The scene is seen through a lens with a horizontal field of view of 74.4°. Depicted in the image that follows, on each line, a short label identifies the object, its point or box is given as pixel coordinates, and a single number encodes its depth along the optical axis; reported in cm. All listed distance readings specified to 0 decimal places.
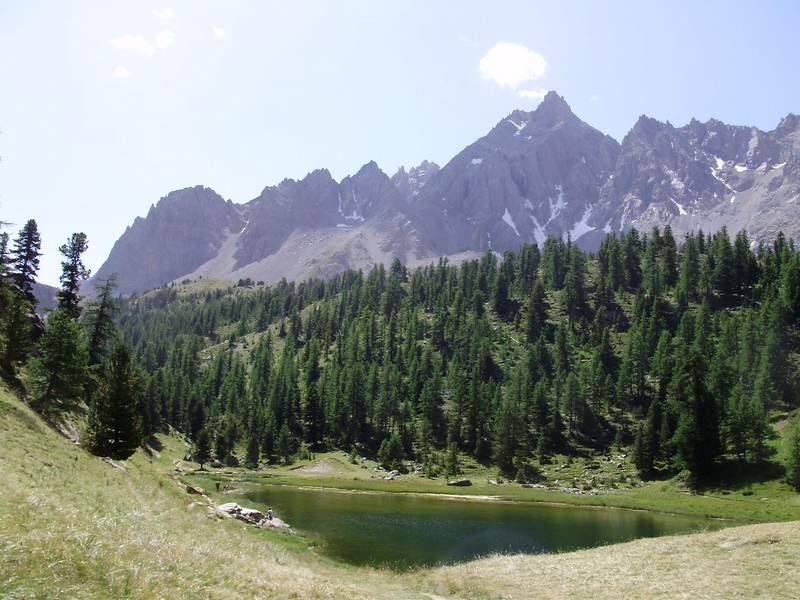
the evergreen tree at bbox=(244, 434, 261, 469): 11904
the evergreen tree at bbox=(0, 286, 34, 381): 5197
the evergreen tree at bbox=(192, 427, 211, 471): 10369
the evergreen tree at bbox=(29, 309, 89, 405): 5575
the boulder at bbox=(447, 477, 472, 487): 10121
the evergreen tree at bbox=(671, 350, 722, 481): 8519
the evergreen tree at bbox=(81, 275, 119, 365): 7512
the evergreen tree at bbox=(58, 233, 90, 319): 7562
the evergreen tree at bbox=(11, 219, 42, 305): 7438
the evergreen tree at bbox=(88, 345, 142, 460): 4538
